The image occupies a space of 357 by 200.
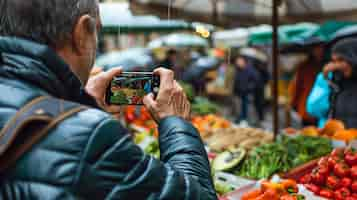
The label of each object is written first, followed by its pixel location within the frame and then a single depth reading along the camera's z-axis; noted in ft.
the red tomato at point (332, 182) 8.54
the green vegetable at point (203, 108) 21.24
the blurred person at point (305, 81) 20.47
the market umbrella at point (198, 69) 35.22
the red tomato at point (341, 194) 8.27
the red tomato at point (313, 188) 8.57
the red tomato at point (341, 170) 8.59
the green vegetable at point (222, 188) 9.38
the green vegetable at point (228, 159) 10.61
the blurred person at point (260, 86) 34.12
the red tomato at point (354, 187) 8.22
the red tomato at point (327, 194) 8.40
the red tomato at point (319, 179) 8.78
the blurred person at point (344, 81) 14.02
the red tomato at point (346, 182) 8.41
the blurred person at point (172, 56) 30.05
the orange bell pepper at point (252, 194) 8.28
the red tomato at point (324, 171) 8.82
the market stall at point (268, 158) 8.46
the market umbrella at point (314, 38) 20.94
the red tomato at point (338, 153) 9.43
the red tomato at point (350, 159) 8.89
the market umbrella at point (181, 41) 34.21
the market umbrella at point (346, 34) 14.69
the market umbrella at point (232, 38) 34.50
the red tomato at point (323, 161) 9.19
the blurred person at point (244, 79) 33.12
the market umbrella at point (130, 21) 21.59
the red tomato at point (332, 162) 8.87
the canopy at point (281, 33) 29.58
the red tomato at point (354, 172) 8.42
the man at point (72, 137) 3.22
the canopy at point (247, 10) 14.88
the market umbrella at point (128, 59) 32.38
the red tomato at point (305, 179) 9.18
